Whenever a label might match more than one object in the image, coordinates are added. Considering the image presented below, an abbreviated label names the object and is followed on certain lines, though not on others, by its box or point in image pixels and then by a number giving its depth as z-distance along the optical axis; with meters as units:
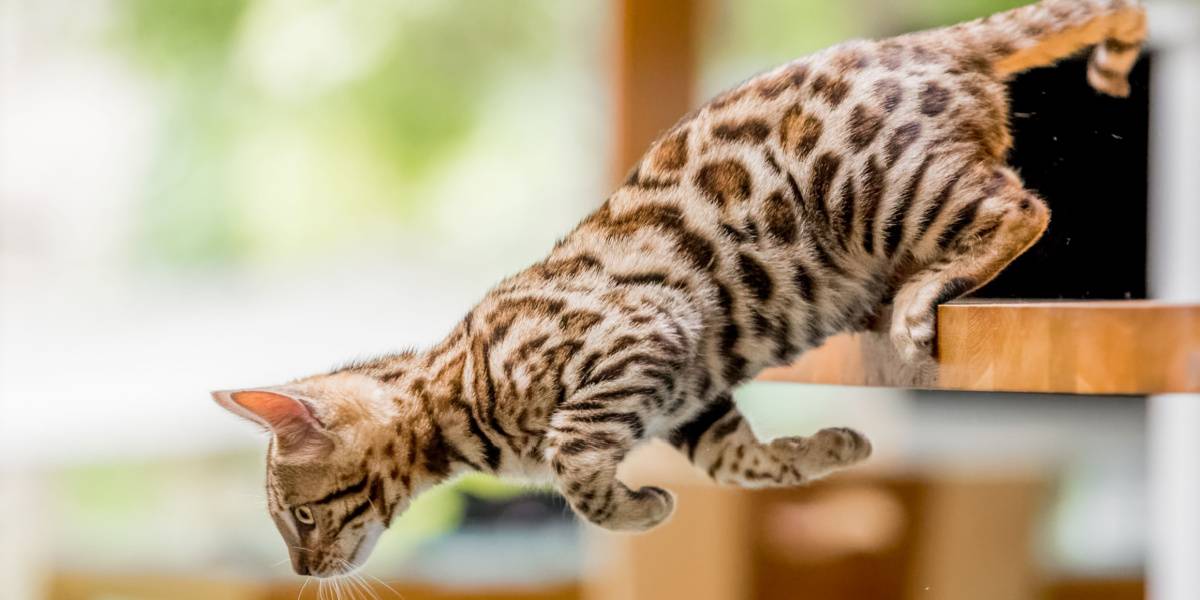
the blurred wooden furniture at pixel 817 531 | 4.75
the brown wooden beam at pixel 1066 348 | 2.09
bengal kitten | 2.60
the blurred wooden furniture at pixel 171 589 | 5.32
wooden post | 4.85
